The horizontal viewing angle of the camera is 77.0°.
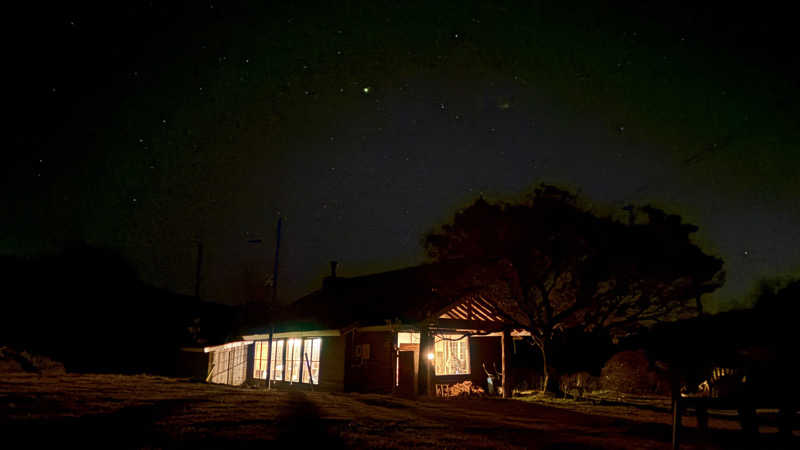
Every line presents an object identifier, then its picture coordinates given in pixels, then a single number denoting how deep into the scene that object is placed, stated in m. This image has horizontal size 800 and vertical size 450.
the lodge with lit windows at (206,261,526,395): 19.12
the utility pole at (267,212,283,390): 25.05
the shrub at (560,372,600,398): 19.16
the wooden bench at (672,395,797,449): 6.58
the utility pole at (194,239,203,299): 40.03
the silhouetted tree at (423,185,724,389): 18.20
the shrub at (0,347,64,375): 15.75
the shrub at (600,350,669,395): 19.81
